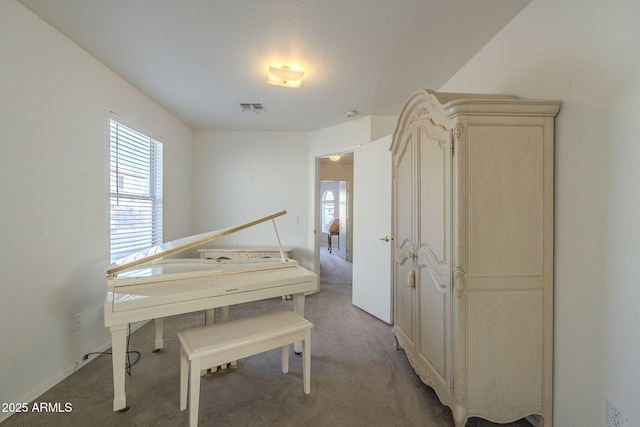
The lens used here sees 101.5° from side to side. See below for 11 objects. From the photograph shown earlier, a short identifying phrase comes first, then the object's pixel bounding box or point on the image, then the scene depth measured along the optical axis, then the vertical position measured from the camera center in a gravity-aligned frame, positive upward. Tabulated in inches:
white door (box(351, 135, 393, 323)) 112.9 -7.4
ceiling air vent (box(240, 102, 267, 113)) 116.9 +49.3
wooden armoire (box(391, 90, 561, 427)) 53.0 -8.6
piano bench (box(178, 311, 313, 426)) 53.2 -29.0
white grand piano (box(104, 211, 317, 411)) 57.7 -18.9
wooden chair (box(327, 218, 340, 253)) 342.0 -18.7
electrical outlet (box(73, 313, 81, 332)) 77.0 -33.0
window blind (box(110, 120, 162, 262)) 94.6 +8.8
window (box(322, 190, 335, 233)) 389.4 +7.2
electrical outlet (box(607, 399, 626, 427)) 42.7 -33.2
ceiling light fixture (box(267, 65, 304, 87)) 86.1 +45.9
